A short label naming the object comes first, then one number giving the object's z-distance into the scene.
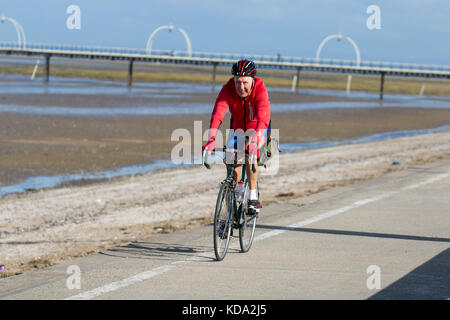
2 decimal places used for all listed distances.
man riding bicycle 13.96
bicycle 14.22
